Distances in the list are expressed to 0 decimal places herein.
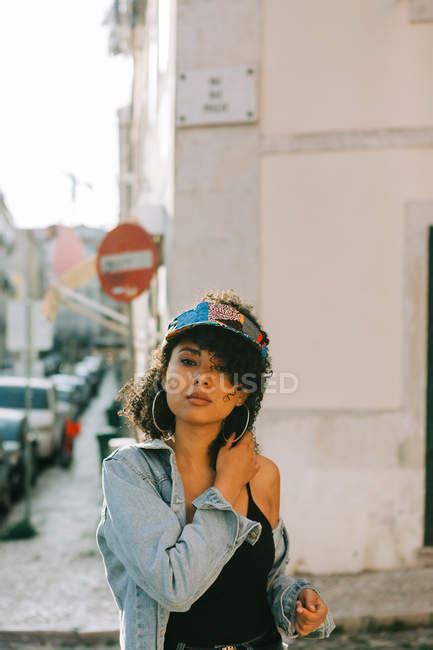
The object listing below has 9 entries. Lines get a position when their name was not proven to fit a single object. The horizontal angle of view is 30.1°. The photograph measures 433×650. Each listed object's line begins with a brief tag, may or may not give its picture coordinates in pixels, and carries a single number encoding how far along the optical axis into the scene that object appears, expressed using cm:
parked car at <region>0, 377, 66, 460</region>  1433
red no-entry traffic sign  796
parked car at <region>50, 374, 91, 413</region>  2476
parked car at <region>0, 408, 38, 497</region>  1086
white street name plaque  671
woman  195
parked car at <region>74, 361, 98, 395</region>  3444
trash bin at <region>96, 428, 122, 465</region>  1061
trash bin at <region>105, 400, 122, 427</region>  1588
